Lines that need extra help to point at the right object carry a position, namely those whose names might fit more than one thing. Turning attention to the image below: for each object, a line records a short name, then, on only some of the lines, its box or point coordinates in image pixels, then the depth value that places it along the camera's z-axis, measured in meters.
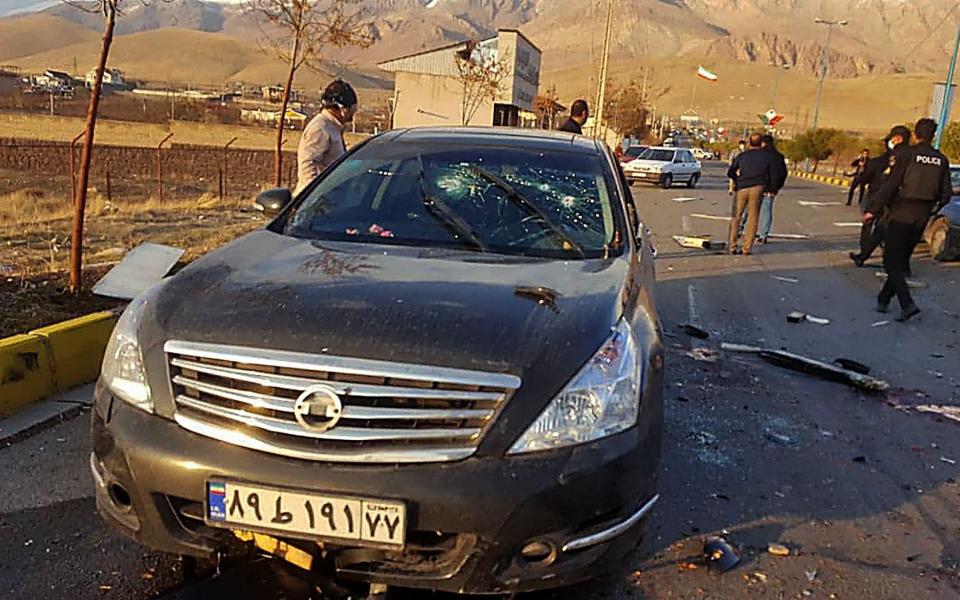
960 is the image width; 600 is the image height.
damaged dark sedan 2.37
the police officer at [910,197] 8.27
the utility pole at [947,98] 23.64
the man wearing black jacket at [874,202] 9.27
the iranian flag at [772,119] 35.69
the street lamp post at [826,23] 45.19
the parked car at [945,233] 12.03
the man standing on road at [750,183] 12.12
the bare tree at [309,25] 14.09
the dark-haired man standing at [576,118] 9.69
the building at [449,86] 47.09
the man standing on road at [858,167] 20.62
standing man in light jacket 6.46
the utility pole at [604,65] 37.84
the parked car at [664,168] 27.38
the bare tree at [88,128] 6.25
